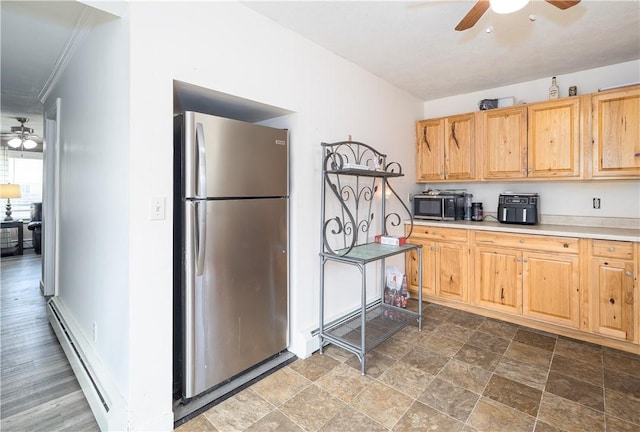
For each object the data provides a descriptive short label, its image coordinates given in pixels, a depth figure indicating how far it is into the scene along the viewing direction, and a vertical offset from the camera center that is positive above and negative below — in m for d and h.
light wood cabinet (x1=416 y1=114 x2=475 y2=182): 3.56 +0.84
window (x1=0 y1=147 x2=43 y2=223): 6.37 +0.91
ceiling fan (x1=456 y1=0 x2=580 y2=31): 1.58 +1.17
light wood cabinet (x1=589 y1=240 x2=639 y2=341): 2.46 -0.61
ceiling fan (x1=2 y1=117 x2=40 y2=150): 4.91 +1.50
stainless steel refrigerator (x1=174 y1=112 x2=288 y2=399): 1.80 -0.20
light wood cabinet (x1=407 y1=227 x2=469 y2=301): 3.33 -0.54
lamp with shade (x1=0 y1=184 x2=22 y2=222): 5.21 +0.46
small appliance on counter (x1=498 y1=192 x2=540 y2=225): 3.16 +0.09
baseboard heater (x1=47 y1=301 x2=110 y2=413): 1.87 -1.05
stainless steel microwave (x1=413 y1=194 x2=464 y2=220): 3.65 +0.12
